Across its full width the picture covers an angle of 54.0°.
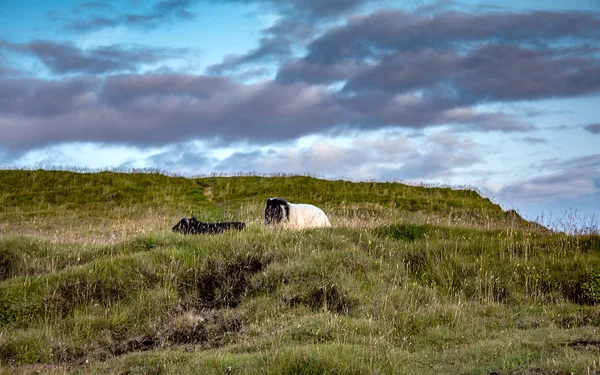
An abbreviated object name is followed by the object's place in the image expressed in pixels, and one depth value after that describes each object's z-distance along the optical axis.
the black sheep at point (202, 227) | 16.90
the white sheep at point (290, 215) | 17.86
